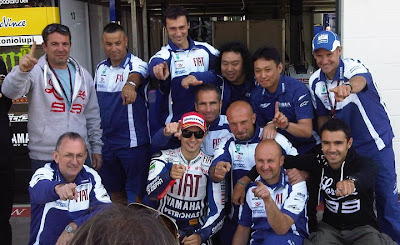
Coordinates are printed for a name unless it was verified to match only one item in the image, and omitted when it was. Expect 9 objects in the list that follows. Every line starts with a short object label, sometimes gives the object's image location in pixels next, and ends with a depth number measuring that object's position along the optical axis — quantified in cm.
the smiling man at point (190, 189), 317
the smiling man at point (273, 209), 290
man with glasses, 289
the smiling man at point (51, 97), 325
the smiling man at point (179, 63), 361
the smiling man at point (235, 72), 357
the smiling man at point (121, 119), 389
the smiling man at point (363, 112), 320
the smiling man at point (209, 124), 340
